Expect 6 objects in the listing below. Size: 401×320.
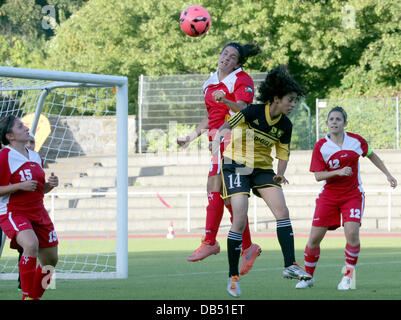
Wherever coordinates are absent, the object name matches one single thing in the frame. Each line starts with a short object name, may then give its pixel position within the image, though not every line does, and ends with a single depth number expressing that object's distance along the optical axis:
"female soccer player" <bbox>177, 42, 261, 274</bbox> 18.34
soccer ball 20.89
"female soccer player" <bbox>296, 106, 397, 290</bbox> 17.47
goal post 19.42
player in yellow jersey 16.14
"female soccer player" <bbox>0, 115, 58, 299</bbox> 14.95
